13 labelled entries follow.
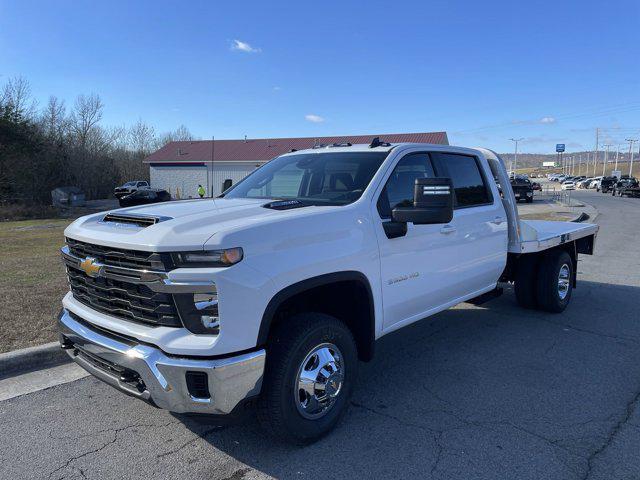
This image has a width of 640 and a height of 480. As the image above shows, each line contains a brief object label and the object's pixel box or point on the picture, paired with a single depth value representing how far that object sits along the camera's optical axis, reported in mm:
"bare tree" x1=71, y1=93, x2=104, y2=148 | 56431
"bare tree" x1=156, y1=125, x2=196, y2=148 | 75038
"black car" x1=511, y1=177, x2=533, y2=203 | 34156
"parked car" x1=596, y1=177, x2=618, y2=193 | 55075
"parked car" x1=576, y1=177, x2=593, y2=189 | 71750
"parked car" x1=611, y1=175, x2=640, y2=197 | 43375
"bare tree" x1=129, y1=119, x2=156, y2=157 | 69706
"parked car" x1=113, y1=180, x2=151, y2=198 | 43969
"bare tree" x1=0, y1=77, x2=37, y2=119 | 34684
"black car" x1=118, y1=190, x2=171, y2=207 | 31553
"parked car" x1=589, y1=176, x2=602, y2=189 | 63950
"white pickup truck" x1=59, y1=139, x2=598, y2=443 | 2646
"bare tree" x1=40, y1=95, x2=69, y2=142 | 50562
